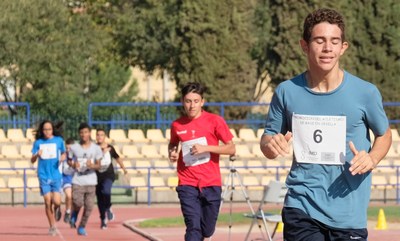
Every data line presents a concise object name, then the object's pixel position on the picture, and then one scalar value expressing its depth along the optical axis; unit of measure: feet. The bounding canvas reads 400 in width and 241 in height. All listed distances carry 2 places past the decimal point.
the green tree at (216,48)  134.92
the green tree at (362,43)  133.49
